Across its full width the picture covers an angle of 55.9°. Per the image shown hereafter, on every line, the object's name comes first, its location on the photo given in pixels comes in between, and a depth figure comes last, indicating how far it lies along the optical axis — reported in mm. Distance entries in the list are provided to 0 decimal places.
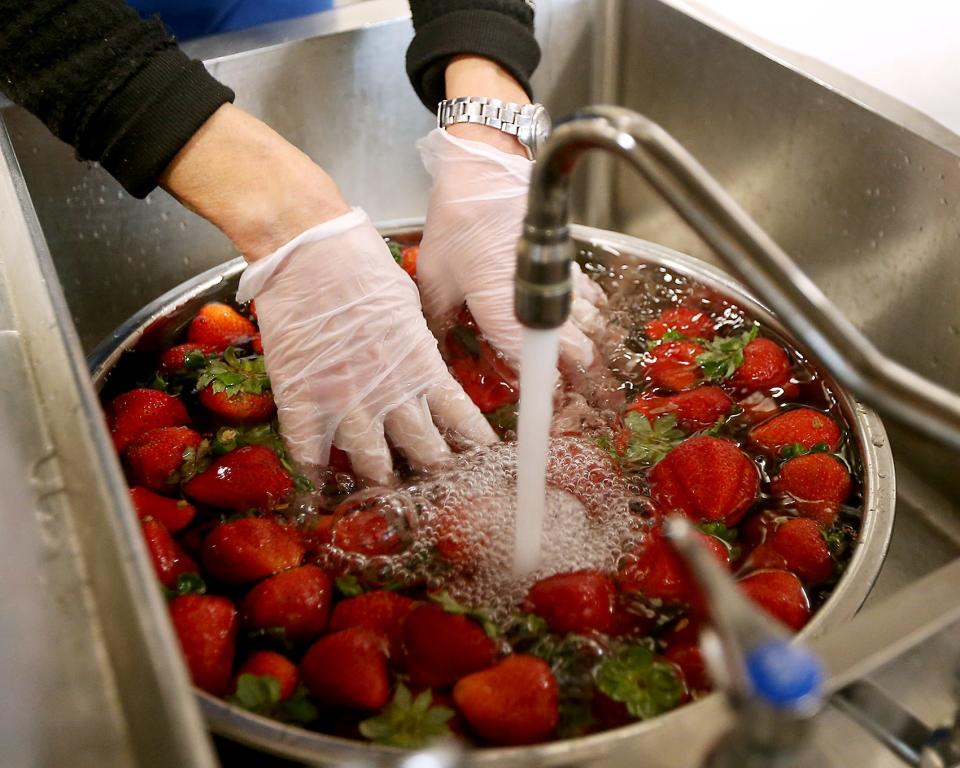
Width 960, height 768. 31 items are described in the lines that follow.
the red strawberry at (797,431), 769
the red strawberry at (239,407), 833
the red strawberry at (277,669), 579
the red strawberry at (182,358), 874
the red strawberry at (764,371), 841
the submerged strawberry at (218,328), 903
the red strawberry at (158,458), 751
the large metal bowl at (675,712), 434
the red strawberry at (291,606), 627
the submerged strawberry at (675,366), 863
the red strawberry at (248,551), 664
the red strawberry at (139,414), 786
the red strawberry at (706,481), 713
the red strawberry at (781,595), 610
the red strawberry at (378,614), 615
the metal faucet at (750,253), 391
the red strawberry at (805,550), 657
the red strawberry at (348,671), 568
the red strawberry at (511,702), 546
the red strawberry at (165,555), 646
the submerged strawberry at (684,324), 913
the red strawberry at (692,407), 815
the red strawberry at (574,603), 615
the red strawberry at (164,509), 704
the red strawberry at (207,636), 577
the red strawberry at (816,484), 713
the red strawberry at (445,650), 586
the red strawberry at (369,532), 689
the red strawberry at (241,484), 733
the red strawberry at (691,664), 583
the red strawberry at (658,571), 646
